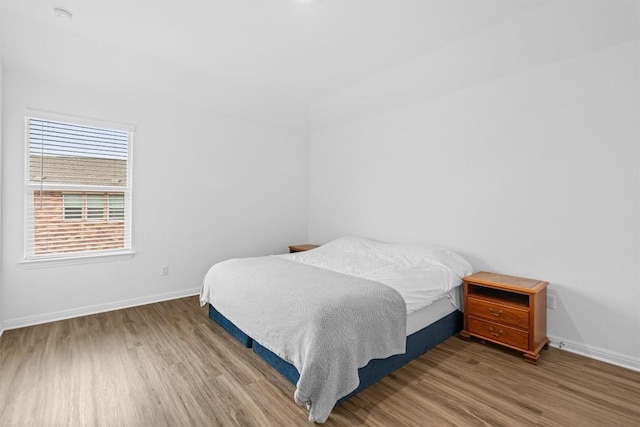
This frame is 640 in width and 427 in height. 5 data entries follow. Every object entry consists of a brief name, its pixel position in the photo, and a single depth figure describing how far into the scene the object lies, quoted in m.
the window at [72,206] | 3.19
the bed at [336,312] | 1.76
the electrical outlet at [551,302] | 2.66
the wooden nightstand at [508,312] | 2.41
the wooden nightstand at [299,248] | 4.51
